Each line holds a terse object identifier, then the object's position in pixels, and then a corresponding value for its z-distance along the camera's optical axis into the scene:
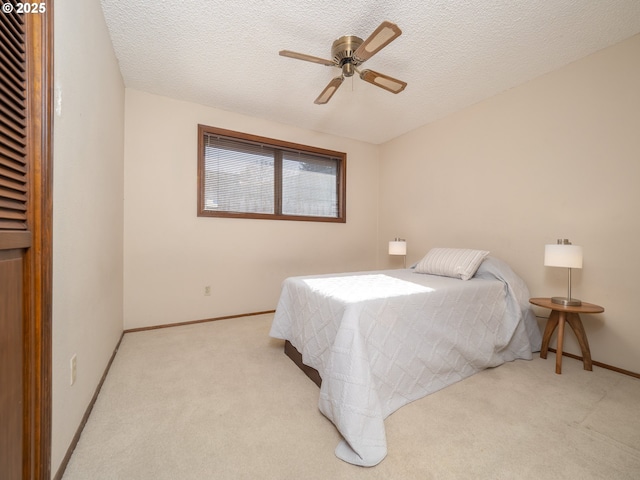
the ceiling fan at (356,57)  1.52
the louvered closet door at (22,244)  0.74
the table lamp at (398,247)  3.44
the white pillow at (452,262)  2.41
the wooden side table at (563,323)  1.94
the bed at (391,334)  1.31
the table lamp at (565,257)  1.93
